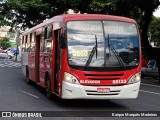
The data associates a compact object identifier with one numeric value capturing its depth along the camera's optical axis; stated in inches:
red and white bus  470.9
